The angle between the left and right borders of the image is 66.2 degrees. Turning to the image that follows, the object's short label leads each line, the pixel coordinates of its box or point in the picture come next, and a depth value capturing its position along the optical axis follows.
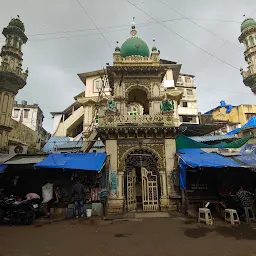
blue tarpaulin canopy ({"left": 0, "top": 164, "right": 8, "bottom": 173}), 13.47
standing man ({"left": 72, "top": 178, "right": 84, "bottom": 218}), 11.55
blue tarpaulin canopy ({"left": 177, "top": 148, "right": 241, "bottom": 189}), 11.70
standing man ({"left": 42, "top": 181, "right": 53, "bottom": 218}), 12.84
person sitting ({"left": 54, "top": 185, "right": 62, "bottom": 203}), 13.45
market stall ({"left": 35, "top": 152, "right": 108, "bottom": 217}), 12.35
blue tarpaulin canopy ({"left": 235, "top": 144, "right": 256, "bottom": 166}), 12.71
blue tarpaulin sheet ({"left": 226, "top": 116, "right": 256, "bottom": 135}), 23.33
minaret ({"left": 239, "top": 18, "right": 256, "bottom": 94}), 27.69
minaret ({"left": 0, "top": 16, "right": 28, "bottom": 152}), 21.12
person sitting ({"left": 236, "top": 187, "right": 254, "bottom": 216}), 10.35
